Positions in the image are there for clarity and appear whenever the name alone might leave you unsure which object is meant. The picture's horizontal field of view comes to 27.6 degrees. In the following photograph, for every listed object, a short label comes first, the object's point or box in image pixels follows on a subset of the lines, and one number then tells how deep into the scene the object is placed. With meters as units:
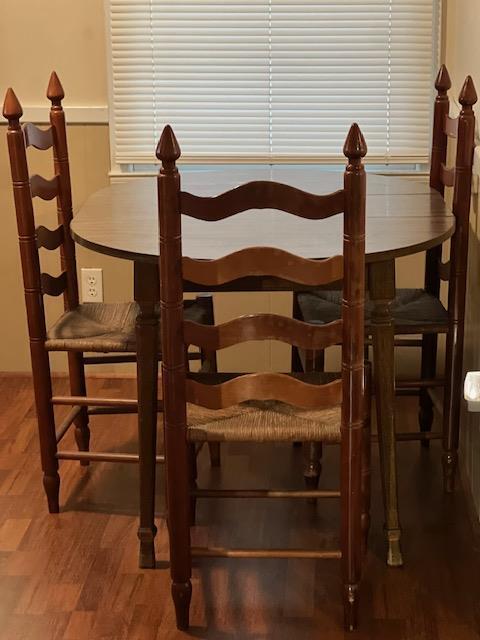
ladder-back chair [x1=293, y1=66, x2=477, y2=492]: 2.46
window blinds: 3.20
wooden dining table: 2.21
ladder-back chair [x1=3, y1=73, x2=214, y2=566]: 2.46
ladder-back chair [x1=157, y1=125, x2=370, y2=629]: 1.87
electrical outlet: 3.44
